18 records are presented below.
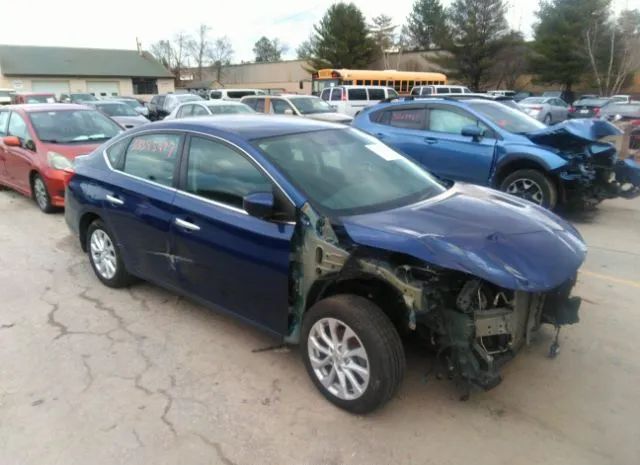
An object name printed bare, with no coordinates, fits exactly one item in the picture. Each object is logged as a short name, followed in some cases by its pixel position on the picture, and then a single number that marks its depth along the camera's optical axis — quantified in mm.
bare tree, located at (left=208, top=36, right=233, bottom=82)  80250
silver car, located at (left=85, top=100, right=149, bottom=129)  15345
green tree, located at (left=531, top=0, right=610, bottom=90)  44562
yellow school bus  28922
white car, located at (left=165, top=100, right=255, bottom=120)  13414
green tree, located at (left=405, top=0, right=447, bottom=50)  73875
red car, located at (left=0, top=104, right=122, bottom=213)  7637
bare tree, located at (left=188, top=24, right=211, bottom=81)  82625
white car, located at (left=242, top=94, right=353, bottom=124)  15797
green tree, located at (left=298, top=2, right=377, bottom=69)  57219
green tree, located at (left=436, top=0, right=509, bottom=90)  49906
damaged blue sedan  2842
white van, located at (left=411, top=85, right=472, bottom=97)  27536
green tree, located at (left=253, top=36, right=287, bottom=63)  100438
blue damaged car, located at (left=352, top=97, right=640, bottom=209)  7070
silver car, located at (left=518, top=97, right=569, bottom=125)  24312
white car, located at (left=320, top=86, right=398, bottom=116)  23609
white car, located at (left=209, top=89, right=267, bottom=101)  26531
